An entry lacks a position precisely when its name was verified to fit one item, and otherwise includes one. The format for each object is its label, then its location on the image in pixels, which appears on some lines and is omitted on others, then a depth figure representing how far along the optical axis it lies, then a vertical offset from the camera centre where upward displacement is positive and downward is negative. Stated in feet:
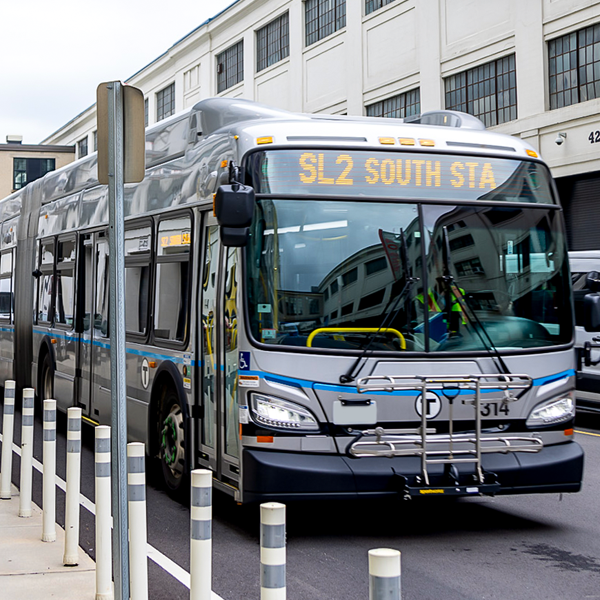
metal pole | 15.23 -1.33
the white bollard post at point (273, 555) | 11.80 -2.99
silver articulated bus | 21.85 -0.23
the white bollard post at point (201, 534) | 14.32 -3.30
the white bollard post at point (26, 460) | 24.44 -3.75
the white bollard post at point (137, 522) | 16.17 -3.57
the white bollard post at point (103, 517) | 17.44 -3.88
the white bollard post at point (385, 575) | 9.16 -2.52
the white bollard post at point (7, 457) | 26.71 -4.01
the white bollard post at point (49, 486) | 21.68 -3.90
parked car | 42.24 -1.42
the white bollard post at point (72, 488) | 19.84 -3.75
